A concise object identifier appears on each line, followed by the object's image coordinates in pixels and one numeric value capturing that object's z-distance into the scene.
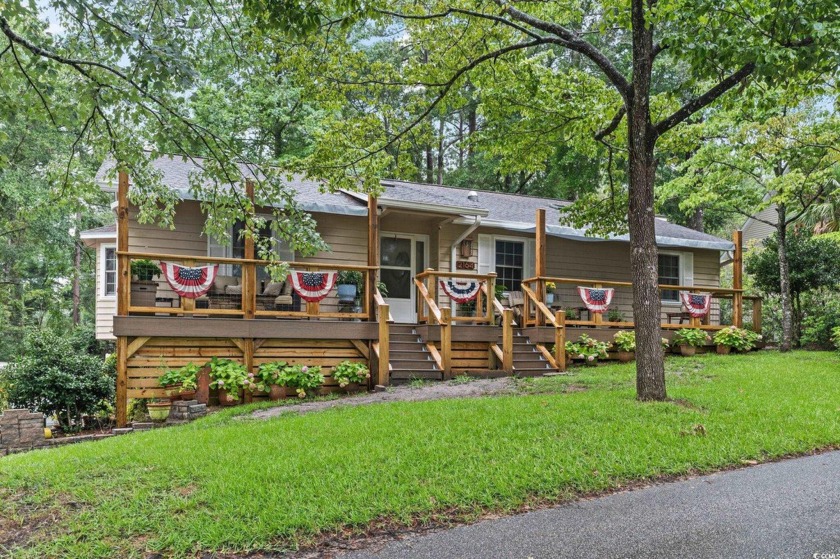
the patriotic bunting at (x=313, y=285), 9.70
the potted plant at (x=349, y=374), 9.62
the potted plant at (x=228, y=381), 8.91
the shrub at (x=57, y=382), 9.14
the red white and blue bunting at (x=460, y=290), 11.04
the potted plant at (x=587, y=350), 11.70
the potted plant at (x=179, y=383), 8.80
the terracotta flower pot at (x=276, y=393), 9.31
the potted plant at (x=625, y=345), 12.15
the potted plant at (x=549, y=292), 13.06
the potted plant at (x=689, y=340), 12.78
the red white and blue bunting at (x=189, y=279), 8.90
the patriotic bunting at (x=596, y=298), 12.07
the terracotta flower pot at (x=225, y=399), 8.99
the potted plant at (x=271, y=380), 9.22
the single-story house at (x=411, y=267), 9.55
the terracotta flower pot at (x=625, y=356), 12.33
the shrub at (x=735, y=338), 13.12
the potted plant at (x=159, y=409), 8.42
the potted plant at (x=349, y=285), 10.88
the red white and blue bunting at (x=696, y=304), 13.05
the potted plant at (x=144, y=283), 9.77
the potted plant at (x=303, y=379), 9.38
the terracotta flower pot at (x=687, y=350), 12.78
